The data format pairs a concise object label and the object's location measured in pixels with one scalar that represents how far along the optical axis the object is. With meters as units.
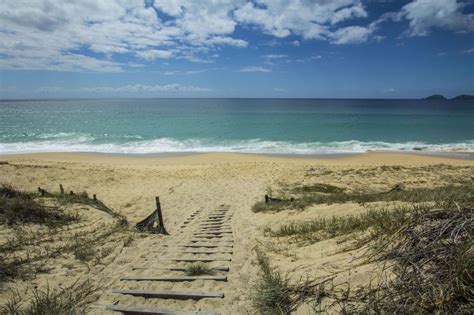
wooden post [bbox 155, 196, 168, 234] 8.51
